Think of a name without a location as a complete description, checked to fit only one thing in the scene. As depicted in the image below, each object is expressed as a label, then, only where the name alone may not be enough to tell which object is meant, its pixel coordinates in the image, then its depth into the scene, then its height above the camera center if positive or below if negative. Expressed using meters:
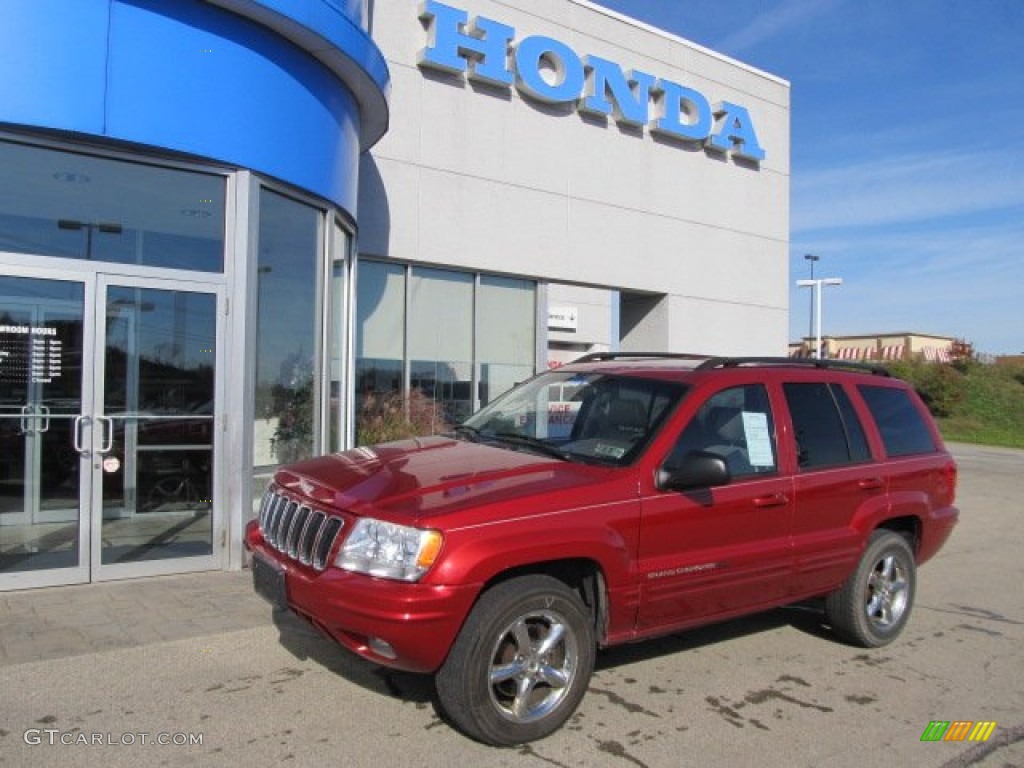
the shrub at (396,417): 10.27 -0.40
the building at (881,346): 55.59 +3.77
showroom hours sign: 6.34 +0.18
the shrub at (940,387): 38.38 +0.46
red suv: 3.74 -0.69
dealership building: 6.27 +1.28
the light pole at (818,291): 24.48 +3.07
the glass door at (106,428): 6.36 -0.38
